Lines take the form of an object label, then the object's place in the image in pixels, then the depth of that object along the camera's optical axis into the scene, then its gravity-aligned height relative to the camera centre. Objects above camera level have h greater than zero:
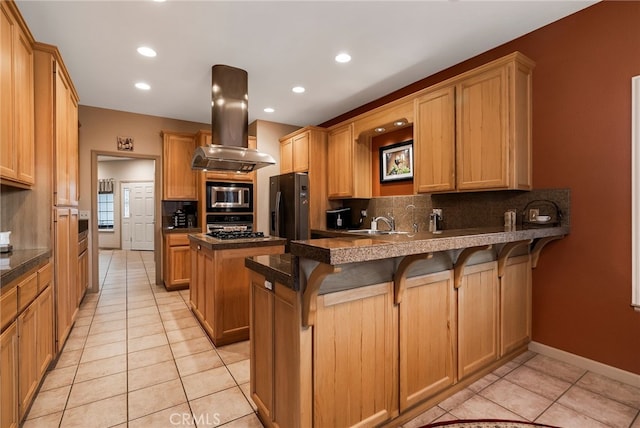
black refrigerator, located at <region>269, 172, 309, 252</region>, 4.57 +0.13
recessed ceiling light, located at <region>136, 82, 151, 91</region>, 3.89 +1.68
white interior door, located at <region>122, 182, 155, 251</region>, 9.27 +0.00
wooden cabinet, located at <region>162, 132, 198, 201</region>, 5.14 +0.82
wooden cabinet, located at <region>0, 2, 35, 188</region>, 1.89 +0.78
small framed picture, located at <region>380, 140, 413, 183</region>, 4.06 +0.73
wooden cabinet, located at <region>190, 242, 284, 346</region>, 2.87 -0.74
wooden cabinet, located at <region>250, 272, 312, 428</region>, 1.43 -0.74
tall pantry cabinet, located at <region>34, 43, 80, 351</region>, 2.42 +0.51
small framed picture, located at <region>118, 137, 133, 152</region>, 4.92 +1.18
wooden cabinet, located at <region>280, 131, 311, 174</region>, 4.92 +1.04
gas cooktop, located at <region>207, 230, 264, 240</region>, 3.33 -0.22
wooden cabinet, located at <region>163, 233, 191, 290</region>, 4.87 -0.74
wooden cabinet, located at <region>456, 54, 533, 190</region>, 2.61 +0.79
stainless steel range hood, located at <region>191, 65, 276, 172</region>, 3.36 +1.08
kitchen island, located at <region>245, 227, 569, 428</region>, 1.44 -0.64
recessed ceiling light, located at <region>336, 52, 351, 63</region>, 3.19 +1.67
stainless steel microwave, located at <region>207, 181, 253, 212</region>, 4.96 +0.31
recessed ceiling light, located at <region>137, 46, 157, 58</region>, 3.03 +1.66
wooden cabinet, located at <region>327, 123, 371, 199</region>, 4.49 +0.76
